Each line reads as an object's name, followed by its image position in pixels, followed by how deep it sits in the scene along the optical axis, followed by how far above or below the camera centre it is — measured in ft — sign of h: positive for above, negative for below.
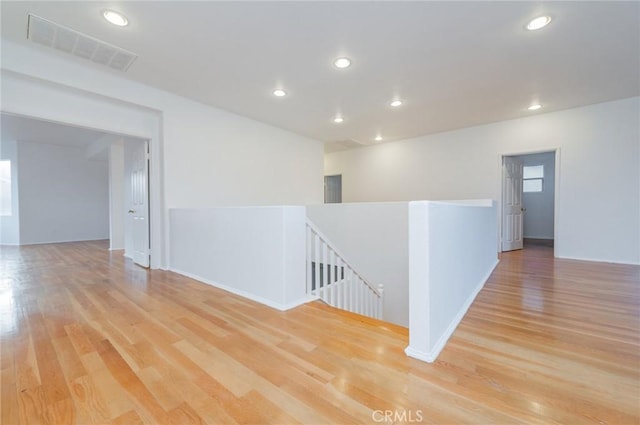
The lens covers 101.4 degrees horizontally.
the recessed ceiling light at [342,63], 10.15 +5.77
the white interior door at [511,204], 18.02 +0.24
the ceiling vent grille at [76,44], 8.20 +5.76
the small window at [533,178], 24.30 +2.75
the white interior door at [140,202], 13.88 +0.44
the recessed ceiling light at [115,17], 7.61 +5.76
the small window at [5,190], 23.55 +1.93
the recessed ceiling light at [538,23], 7.86 +5.66
